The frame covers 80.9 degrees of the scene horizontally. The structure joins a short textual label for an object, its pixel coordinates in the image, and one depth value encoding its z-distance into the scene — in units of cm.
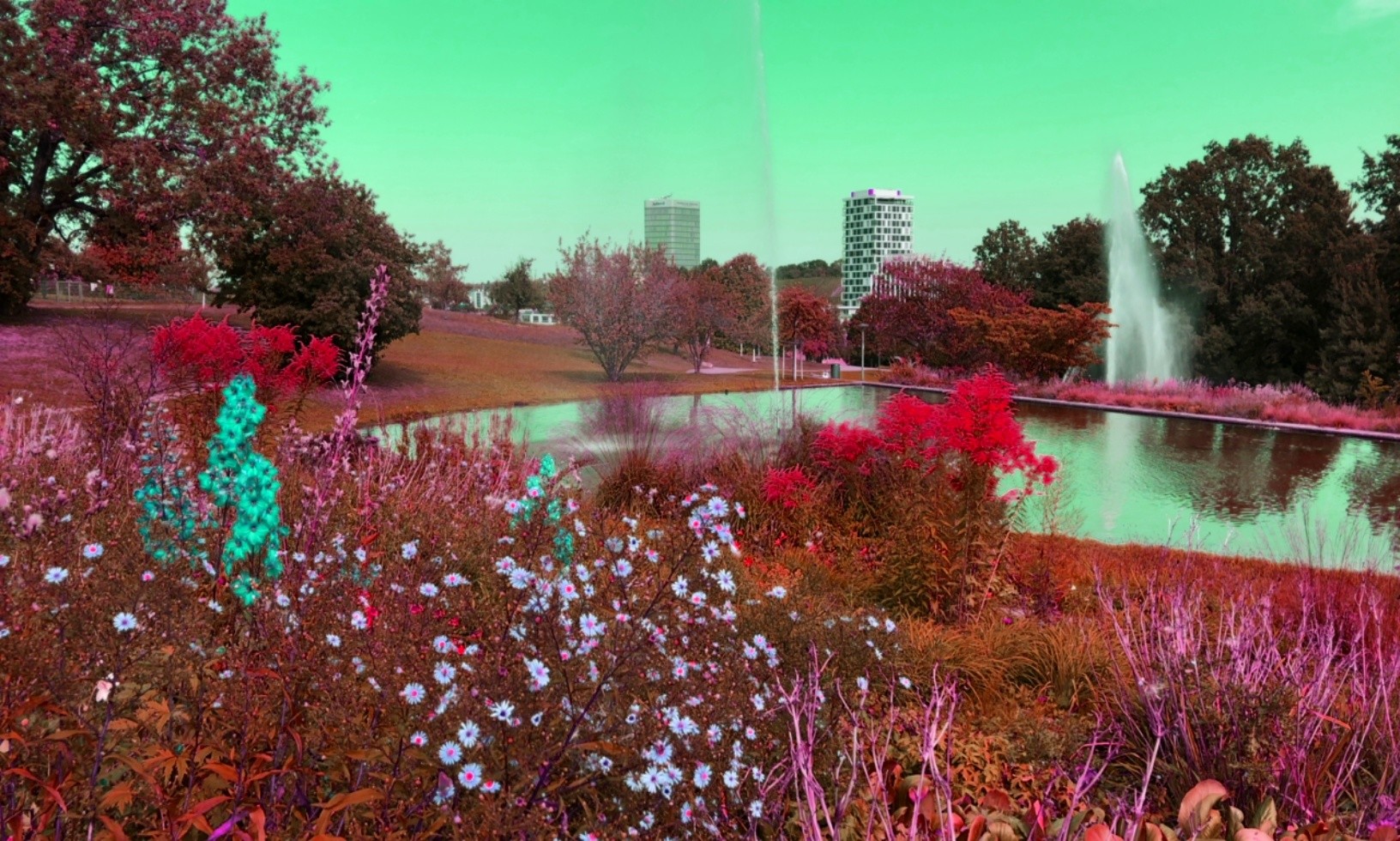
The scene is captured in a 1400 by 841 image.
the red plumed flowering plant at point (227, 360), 610
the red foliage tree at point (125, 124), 1709
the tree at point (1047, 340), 2325
